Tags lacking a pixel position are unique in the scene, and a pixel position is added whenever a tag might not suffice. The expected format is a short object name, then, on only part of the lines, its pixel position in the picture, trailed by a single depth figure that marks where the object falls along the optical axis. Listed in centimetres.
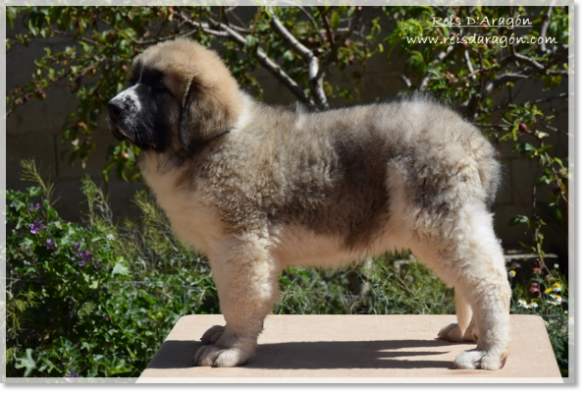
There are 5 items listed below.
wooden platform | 327
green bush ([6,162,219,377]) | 455
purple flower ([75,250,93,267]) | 462
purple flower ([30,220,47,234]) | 463
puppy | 322
